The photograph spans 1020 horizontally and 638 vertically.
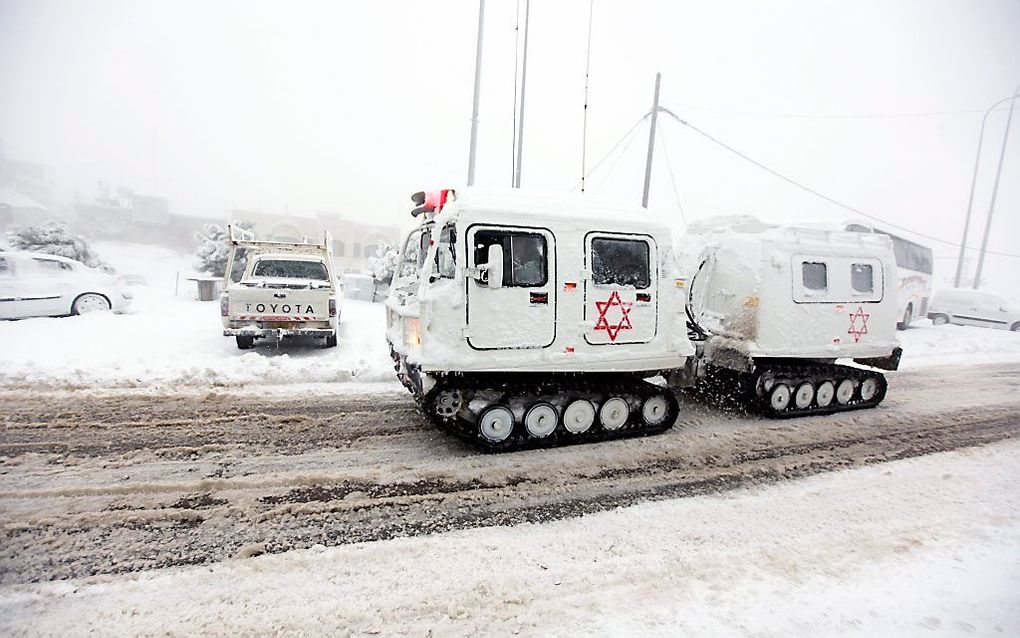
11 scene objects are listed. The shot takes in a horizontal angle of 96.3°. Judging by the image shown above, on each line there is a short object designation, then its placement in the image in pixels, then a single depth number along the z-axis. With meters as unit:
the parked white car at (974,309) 20.02
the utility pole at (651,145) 13.90
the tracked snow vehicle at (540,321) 4.70
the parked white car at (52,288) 10.44
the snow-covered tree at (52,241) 17.70
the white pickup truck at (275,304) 8.69
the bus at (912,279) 17.73
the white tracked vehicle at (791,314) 6.50
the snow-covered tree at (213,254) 23.52
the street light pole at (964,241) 13.43
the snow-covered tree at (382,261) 20.61
